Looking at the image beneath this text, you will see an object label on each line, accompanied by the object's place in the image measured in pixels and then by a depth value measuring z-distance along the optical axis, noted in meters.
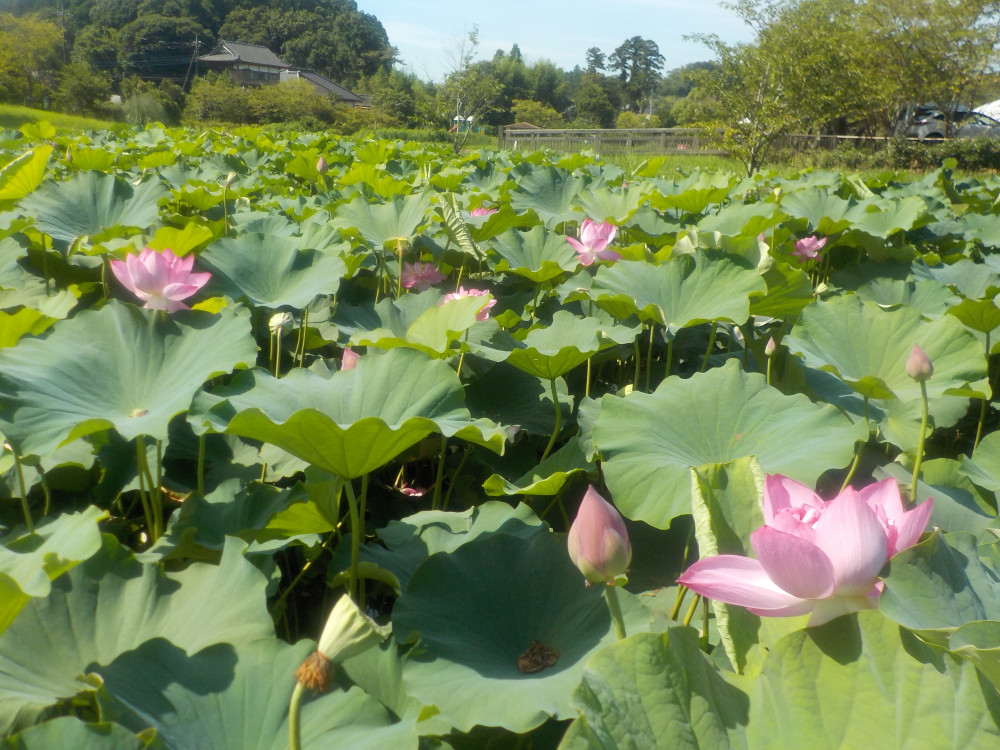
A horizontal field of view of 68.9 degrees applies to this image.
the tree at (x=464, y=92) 23.49
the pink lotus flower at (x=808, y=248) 1.99
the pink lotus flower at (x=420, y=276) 1.87
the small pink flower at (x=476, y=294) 1.25
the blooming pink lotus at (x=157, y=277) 1.14
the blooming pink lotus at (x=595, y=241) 1.70
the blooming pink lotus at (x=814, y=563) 0.46
